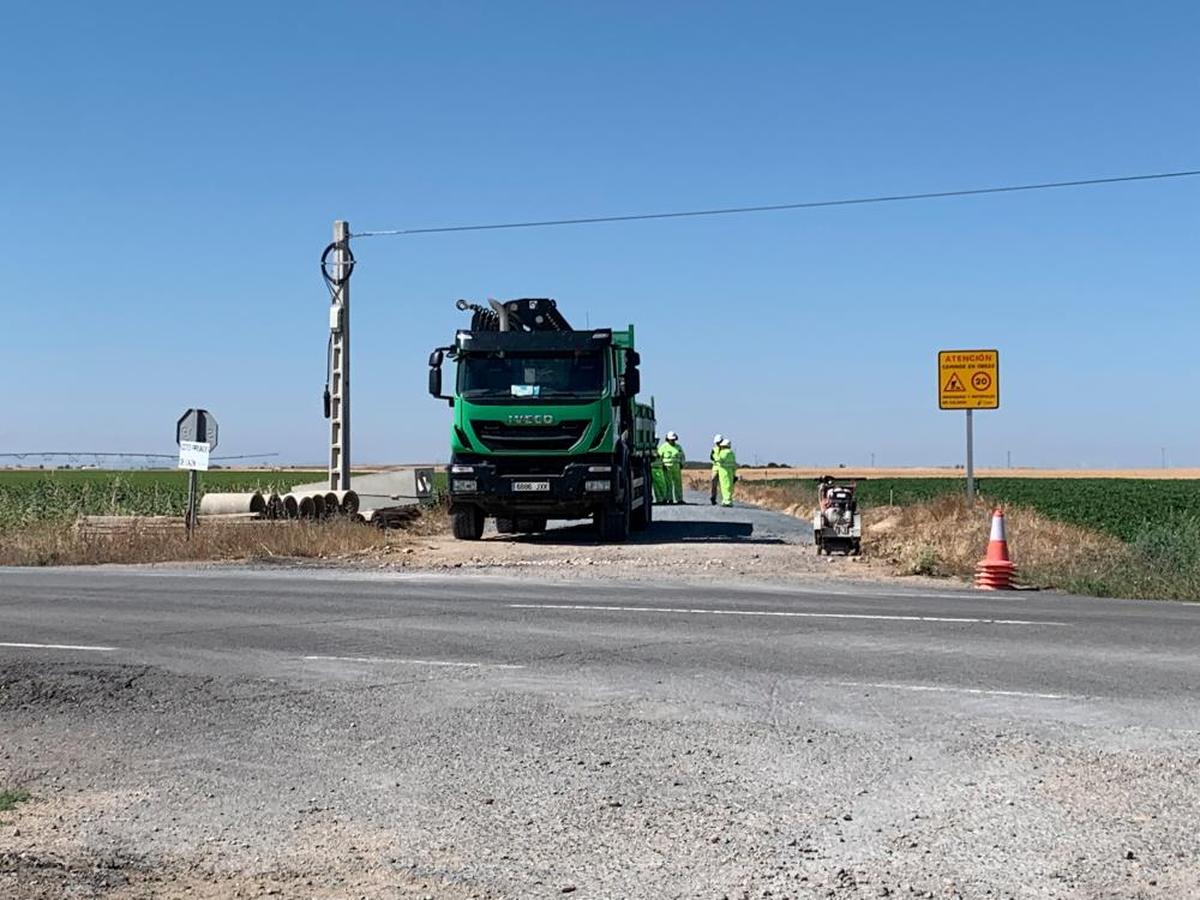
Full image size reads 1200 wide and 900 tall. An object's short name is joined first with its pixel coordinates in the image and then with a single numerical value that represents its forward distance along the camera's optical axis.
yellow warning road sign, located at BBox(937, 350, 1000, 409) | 23.03
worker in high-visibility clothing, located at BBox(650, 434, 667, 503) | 39.00
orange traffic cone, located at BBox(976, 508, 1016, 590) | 16.20
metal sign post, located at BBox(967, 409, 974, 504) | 22.16
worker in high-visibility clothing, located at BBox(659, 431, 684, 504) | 38.12
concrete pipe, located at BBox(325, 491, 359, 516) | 25.94
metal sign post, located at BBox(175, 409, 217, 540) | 21.78
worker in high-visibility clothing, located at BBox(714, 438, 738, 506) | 36.28
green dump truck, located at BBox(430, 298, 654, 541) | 22.02
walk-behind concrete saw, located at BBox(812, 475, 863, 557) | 20.73
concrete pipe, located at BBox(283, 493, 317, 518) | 24.72
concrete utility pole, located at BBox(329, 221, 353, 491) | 26.92
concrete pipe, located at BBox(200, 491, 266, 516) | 24.70
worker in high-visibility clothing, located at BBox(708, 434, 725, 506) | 36.22
